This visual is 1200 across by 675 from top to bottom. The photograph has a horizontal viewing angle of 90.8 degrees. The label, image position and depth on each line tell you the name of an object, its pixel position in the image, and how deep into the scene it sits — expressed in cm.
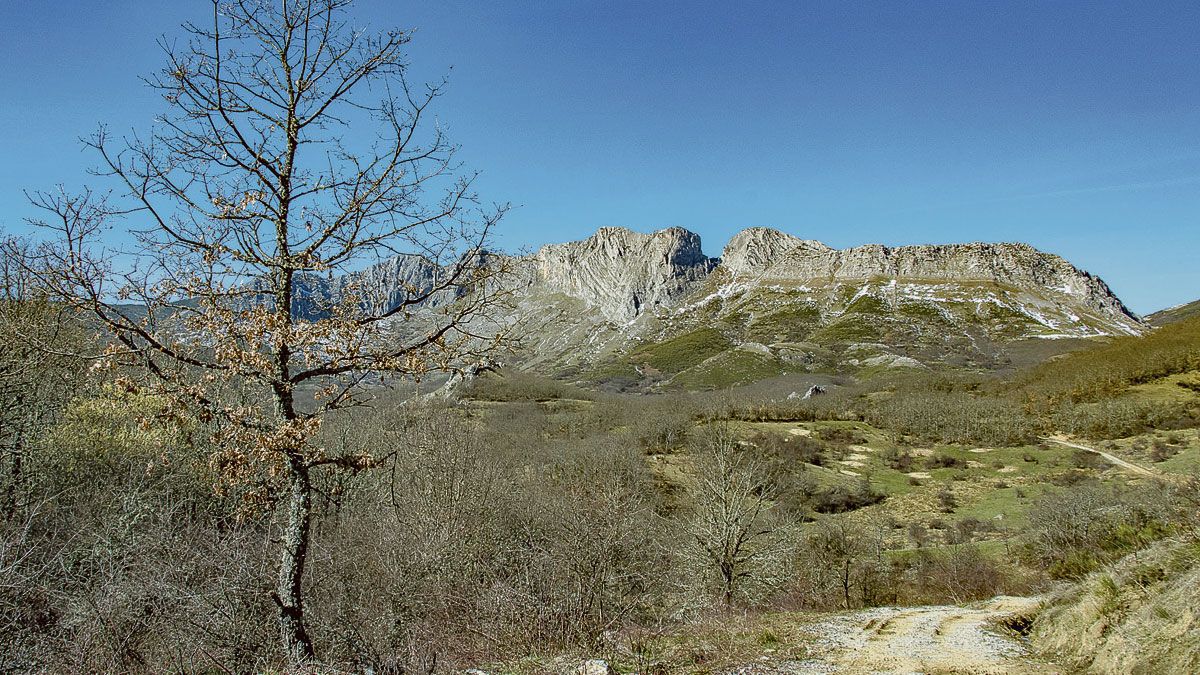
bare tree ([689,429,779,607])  2375
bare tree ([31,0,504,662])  655
